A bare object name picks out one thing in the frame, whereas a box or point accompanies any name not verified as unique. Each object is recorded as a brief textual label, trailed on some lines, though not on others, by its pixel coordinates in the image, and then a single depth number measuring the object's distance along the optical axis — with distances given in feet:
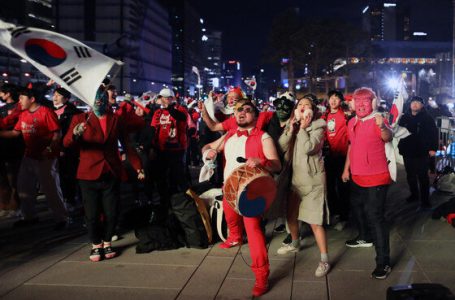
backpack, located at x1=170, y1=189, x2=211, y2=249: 20.08
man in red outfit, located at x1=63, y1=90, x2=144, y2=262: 18.11
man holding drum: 14.71
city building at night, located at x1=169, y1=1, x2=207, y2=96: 509.76
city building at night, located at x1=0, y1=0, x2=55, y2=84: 260.42
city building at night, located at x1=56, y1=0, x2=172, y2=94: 322.14
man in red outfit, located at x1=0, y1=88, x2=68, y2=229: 22.71
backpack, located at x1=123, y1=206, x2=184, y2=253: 19.66
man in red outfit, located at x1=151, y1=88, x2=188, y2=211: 26.94
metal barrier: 34.89
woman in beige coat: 16.60
